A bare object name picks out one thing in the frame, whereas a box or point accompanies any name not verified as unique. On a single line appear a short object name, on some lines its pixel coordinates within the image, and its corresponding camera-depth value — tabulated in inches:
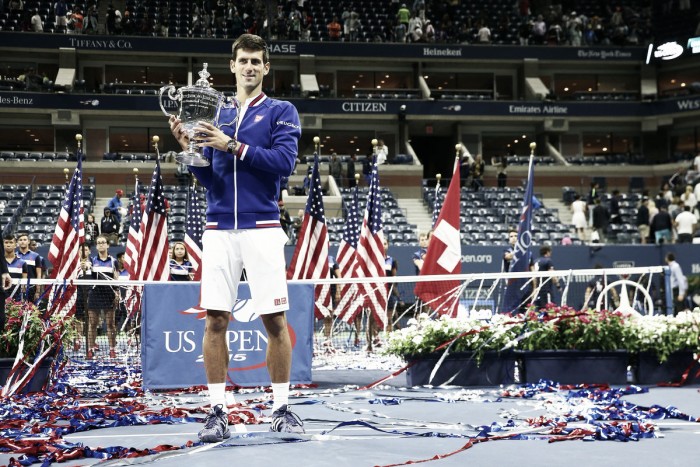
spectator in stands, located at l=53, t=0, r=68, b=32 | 1395.2
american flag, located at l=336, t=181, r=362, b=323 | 569.3
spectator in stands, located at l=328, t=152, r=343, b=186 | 1197.7
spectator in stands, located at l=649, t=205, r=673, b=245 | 971.3
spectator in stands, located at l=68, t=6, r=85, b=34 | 1386.6
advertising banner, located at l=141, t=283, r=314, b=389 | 310.2
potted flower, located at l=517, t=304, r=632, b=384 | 318.7
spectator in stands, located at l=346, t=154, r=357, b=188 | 1193.2
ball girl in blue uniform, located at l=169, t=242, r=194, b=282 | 482.3
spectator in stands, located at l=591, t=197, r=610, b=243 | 1026.7
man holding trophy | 189.2
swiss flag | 446.9
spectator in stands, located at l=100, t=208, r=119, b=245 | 852.0
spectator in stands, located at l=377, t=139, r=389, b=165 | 1268.5
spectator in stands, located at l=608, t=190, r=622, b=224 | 1111.6
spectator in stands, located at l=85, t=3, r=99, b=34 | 1385.3
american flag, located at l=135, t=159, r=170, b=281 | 498.3
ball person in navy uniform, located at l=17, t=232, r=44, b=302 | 473.4
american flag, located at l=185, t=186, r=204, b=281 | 549.8
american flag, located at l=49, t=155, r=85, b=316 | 500.0
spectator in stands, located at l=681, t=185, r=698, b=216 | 1060.6
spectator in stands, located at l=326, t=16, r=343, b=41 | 1469.0
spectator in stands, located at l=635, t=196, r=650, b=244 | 1019.9
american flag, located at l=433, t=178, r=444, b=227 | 650.1
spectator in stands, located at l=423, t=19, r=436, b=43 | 1486.2
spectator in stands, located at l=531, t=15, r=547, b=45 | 1519.4
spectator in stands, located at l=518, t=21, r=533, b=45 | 1512.1
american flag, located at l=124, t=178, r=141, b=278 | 559.0
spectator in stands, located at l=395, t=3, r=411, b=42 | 1480.1
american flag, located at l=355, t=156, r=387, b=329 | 547.5
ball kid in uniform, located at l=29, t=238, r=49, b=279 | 529.0
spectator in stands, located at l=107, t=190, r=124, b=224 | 897.3
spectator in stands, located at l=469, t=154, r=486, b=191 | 1203.2
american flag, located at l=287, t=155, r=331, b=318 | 527.5
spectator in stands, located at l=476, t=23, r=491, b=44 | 1486.2
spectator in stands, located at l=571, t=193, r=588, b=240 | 1071.0
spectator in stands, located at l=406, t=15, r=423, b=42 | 1478.8
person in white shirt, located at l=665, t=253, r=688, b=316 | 746.8
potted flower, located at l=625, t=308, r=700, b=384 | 316.8
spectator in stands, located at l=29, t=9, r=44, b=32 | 1382.9
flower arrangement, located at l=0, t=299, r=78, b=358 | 303.1
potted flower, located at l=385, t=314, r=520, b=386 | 318.7
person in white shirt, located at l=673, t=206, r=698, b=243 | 965.8
